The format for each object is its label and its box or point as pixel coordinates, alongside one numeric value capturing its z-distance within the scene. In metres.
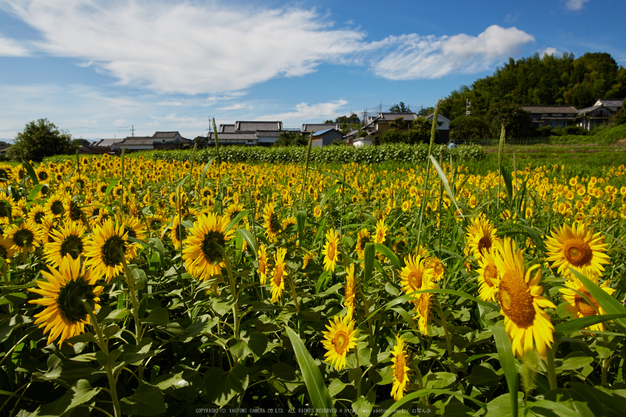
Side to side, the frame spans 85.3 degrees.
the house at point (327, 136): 72.41
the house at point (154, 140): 69.19
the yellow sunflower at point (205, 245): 1.03
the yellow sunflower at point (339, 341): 0.96
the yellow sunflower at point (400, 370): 0.89
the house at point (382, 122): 69.00
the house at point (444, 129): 65.75
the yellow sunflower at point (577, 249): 1.01
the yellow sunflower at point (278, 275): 1.16
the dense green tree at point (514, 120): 53.09
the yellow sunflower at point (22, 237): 1.46
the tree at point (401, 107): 105.22
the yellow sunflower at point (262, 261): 1.31
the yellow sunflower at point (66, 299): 0.84
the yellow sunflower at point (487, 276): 0.88
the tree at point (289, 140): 48.03
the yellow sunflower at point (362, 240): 1.65
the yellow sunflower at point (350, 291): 1.05
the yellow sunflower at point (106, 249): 1.07
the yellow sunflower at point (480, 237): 1.19
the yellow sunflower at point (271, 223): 1.77
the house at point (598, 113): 71.81
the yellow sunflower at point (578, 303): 0.86
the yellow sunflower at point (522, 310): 0.63
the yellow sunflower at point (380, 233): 1.58
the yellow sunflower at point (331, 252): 1.33
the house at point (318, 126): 82.62
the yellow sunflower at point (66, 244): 1.19
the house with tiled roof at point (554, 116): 76.19
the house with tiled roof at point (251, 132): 70.88
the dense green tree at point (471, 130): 59.66
